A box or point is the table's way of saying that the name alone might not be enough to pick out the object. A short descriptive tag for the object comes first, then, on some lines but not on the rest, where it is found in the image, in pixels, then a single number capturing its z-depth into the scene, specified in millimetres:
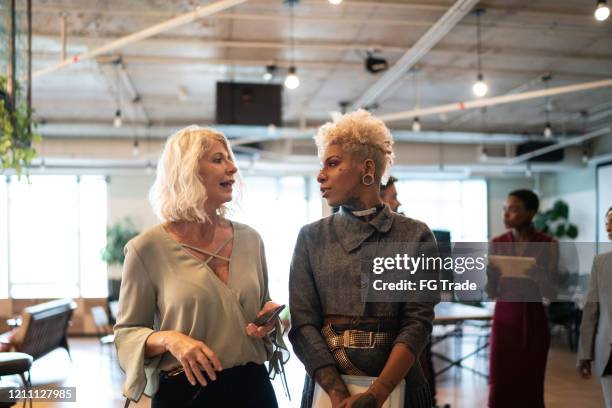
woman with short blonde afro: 1730
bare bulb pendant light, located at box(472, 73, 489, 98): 6711
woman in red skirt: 3691
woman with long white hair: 1752
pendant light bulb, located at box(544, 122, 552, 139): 10109
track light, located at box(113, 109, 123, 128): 8680
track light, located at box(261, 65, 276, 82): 8164
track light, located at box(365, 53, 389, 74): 7703
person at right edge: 2611
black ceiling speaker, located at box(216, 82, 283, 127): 7820
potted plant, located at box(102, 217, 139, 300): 12766
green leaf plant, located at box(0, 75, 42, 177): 3620
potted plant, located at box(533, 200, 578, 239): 13508
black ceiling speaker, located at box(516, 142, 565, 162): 12600
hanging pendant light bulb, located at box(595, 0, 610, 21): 4957
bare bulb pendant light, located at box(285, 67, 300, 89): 6487
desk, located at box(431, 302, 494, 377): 5707
